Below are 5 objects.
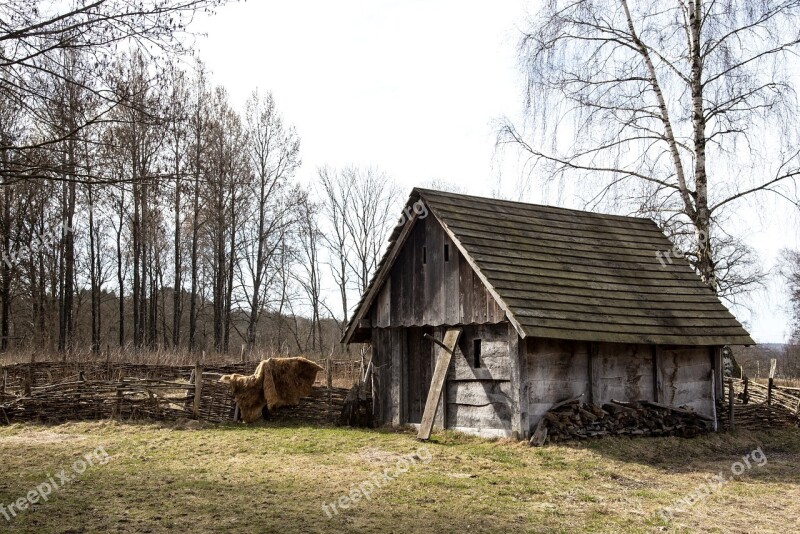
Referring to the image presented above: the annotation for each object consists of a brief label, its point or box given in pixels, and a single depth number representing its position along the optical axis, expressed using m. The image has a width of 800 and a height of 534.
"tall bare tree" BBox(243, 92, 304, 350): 38.09
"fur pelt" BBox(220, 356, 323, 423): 17.17
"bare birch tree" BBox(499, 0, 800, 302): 18.02
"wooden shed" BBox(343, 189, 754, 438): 14.04
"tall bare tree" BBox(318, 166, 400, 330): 49.44
